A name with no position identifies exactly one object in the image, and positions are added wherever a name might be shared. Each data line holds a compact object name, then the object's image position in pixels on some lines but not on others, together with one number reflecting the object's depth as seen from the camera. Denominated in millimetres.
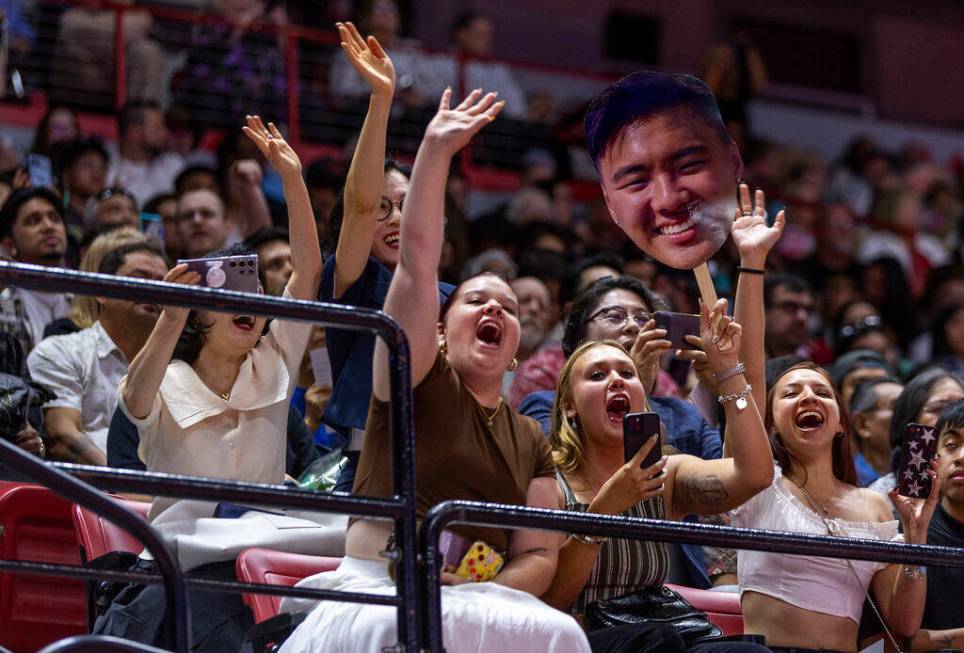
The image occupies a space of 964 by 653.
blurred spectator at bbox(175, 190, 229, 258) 11930
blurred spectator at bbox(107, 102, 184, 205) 15016
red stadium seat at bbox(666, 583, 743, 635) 8016
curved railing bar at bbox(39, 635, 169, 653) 4841
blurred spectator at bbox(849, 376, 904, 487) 11031
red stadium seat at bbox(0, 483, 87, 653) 7961
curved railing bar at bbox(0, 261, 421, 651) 5445
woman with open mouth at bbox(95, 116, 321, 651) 7445
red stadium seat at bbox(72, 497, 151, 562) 7566
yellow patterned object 6348
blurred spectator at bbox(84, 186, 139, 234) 11820
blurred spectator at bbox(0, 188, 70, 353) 10797
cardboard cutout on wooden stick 7469
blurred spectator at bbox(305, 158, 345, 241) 13348
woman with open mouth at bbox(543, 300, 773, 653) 6730
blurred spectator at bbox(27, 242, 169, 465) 9117
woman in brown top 5895
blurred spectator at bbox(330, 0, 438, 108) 17250
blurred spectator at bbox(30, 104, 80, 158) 14414
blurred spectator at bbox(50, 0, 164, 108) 16656
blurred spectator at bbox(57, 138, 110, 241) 13523
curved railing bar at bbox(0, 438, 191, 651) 5125
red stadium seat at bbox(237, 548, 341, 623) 6918
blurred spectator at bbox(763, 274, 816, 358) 12836
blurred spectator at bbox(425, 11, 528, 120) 18547
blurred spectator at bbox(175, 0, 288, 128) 16437
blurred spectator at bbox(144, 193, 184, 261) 12289
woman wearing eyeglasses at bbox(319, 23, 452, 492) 7242
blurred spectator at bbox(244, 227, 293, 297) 10602
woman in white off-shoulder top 7621
